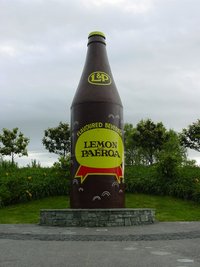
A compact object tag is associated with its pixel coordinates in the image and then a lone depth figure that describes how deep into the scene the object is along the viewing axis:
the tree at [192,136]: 36.28
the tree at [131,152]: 50.94
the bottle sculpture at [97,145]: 13.64
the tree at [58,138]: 42.16
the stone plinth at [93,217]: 12.41
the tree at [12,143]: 34.88
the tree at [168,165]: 20.63
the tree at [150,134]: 37.38
